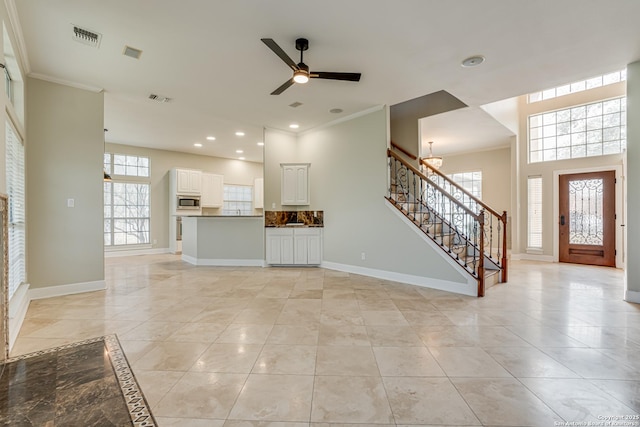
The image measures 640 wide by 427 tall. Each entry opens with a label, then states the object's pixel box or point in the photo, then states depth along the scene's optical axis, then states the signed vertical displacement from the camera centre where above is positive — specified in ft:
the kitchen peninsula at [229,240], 20.53 -1.98
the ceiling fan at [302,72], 8.97 +5.00
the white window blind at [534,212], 22.33 +0.05
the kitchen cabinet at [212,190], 29.07 +2.32
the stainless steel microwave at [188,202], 27.48 +1.04
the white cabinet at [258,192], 33.40 +2.41
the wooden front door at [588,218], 19.29 -0.35
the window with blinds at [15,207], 9.79 +0.21
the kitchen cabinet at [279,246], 20.08 -2.31
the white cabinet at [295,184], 20.54 +2.07
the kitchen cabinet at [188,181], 27.02 +3.01
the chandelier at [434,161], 20.39 +3.69
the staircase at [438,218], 13.93 -0.27
